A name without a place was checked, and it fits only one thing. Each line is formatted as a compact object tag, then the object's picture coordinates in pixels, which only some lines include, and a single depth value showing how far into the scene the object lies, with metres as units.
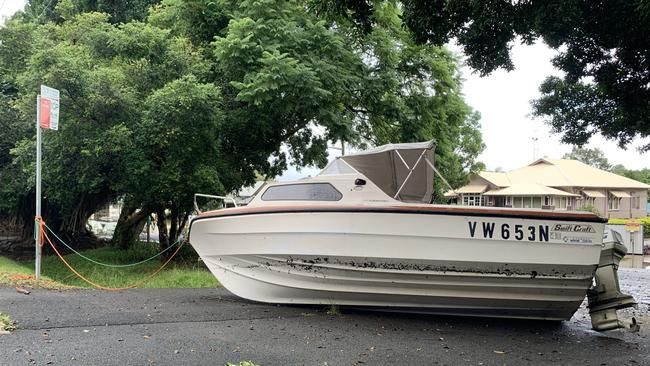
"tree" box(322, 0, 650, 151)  6.29
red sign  8.75
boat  6.54
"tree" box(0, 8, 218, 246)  11.76
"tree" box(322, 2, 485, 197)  14.70
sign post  8.73
